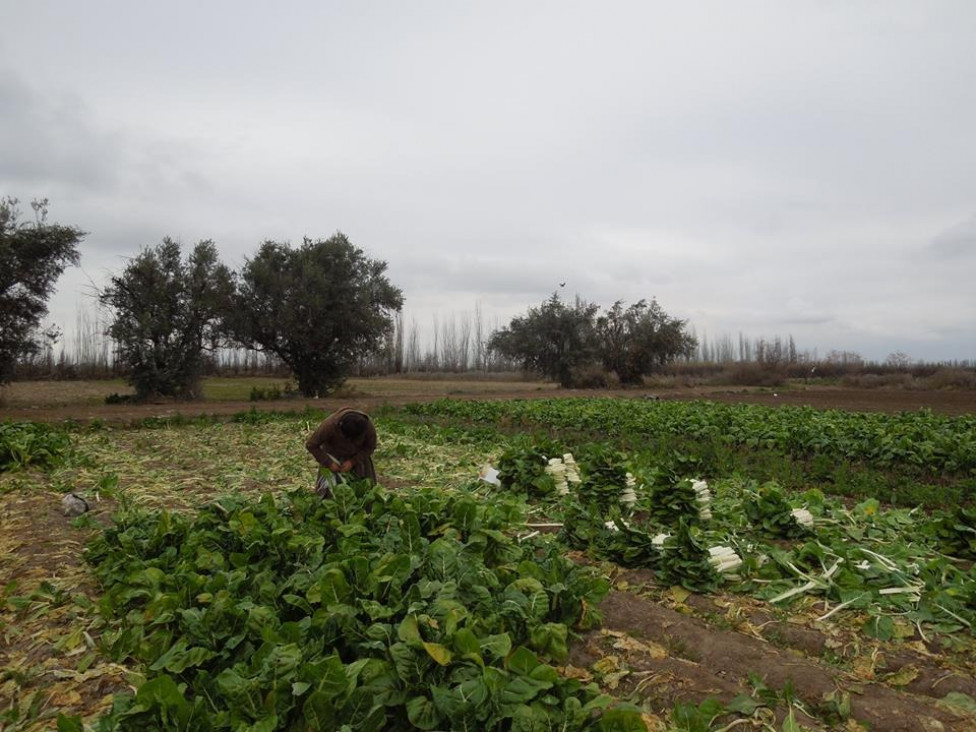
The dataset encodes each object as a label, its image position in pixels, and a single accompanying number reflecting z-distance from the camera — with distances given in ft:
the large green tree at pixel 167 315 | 78.64
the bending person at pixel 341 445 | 20.35
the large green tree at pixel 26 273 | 70.18
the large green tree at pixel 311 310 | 86.63
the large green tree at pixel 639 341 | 129.80
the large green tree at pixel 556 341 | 133.59
